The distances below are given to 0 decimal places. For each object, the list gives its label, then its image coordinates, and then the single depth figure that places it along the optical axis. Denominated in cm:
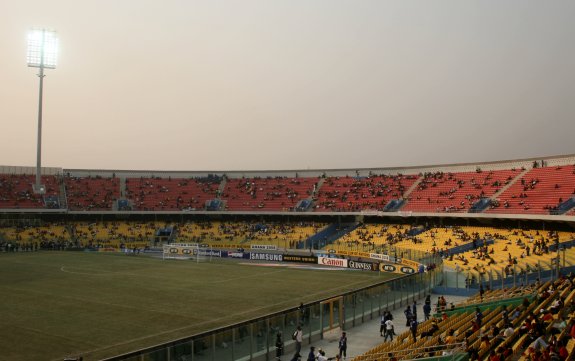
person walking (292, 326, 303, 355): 2265
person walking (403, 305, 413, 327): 2767
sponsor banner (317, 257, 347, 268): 5475
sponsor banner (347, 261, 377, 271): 5114
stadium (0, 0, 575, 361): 2194
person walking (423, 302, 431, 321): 2878
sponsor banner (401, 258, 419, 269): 4529
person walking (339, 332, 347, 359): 2230
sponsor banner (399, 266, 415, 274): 4574
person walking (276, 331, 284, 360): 2217
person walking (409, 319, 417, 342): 2199
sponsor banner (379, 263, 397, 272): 4915
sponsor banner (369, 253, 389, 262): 5154
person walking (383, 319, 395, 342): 2461
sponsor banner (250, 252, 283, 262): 6086
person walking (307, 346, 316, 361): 2009
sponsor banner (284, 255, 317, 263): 5845
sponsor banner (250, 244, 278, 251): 6444
